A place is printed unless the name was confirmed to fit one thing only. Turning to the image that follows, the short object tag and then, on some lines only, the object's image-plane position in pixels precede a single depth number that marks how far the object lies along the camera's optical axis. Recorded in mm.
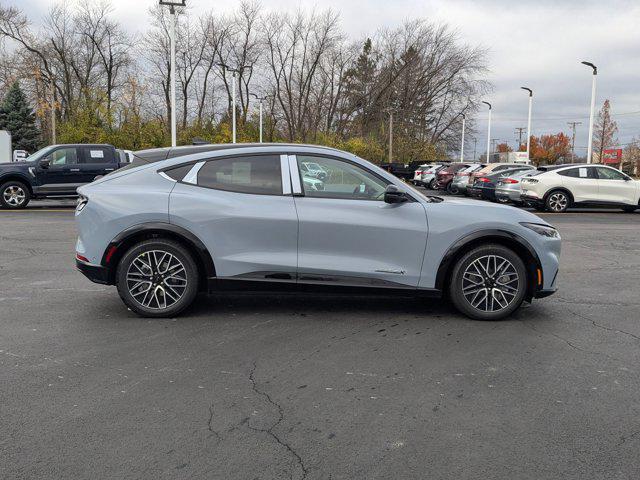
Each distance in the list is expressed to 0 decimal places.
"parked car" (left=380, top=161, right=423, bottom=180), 43591
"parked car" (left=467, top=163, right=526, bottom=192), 24036
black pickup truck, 16922
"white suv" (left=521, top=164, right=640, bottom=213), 18422
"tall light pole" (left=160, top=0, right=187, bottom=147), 23127
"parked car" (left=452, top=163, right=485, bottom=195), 25812
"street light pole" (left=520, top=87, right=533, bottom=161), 45219
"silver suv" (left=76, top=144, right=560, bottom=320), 5473
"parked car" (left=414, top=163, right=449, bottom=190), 34378
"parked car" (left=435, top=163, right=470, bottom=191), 30070
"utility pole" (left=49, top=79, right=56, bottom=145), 48403
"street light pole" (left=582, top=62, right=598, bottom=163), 33453
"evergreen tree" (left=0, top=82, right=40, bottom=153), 59988
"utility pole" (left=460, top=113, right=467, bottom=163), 63712
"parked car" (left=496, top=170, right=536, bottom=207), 19688
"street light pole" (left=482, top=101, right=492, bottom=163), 57944
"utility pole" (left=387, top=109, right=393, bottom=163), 57953
